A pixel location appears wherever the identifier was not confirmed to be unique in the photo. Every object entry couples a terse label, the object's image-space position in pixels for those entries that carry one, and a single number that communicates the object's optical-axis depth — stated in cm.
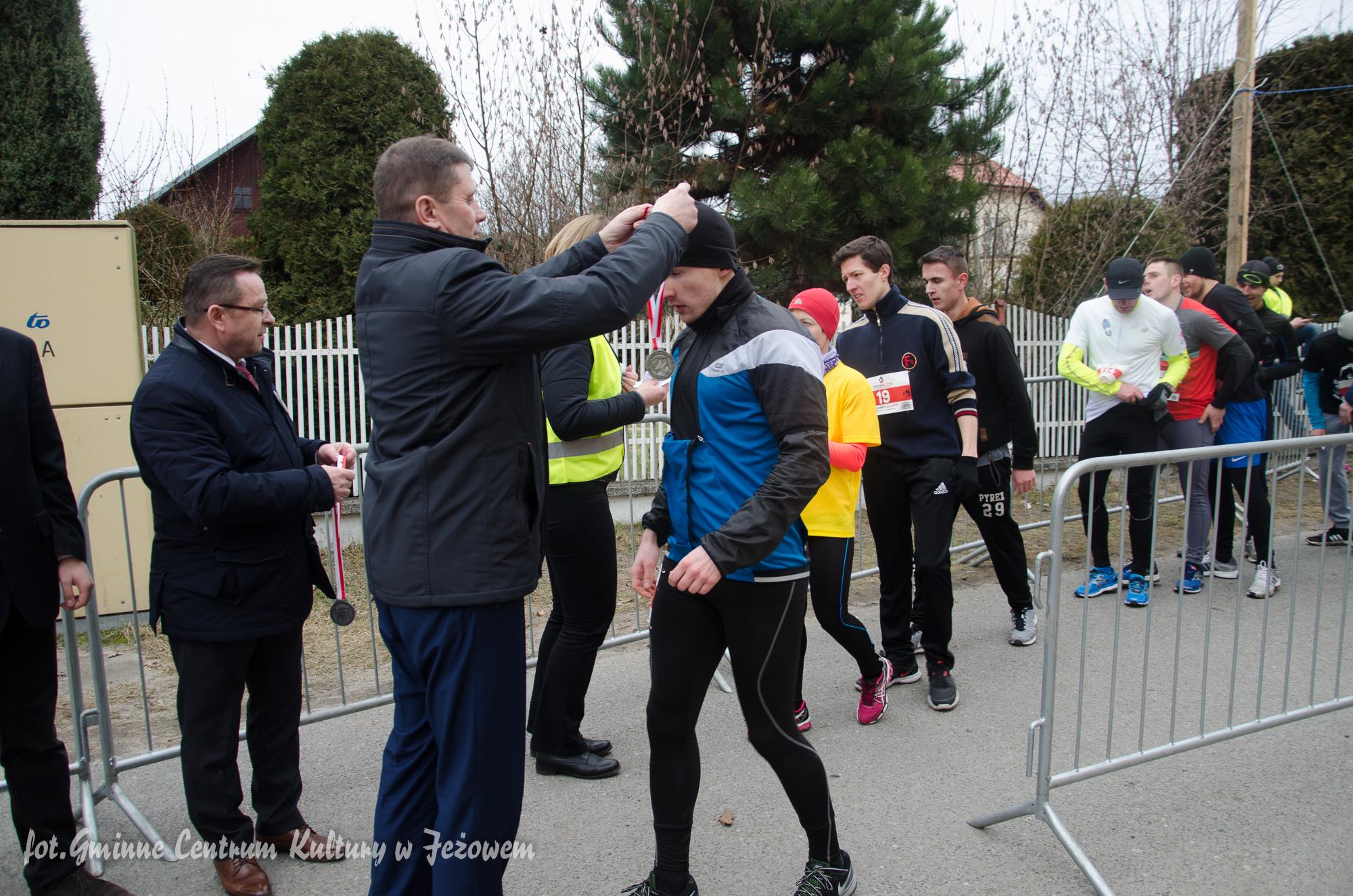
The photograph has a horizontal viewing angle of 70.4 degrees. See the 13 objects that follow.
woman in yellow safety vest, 349
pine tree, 930
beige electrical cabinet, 586
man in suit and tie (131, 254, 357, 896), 283
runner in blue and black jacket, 259
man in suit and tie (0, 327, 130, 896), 280
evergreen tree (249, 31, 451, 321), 1035
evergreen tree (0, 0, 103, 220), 897
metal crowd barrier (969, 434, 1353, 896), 318
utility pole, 1140
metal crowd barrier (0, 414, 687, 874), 332
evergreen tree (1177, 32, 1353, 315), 1517
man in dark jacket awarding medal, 220
